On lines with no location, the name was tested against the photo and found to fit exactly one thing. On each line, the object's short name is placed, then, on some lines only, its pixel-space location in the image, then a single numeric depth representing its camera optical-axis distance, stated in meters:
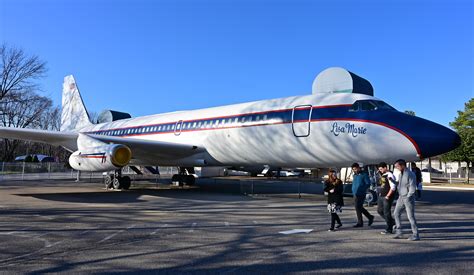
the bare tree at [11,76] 47.72
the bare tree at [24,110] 47.22
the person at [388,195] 8.00
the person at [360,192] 8.84
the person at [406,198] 7.26
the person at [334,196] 8.33
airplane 12.35
